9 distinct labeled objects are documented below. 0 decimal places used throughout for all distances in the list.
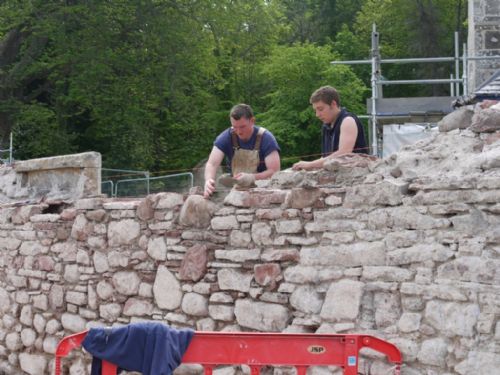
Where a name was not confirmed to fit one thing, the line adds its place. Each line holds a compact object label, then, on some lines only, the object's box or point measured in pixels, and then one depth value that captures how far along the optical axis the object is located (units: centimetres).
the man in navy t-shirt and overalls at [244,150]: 611
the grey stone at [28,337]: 785
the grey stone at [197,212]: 605
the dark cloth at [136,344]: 457
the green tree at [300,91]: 2378
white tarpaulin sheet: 1145
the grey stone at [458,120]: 507
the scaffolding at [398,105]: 1247
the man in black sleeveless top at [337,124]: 569
